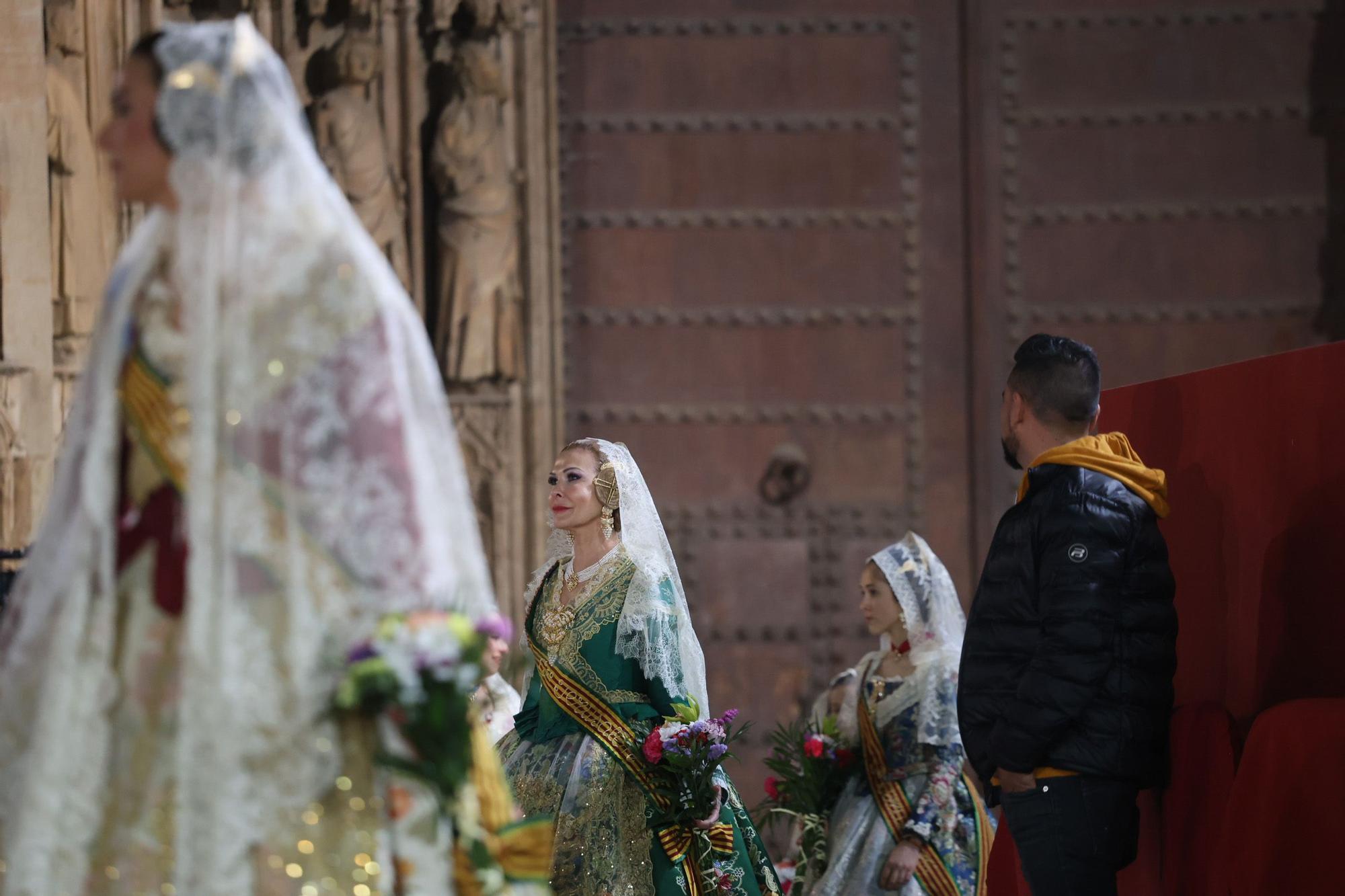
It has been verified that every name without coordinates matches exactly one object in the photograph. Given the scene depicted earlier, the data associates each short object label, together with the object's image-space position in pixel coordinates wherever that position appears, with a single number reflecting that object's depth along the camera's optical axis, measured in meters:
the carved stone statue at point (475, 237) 15.49
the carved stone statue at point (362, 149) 15.15
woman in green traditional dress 8.98
